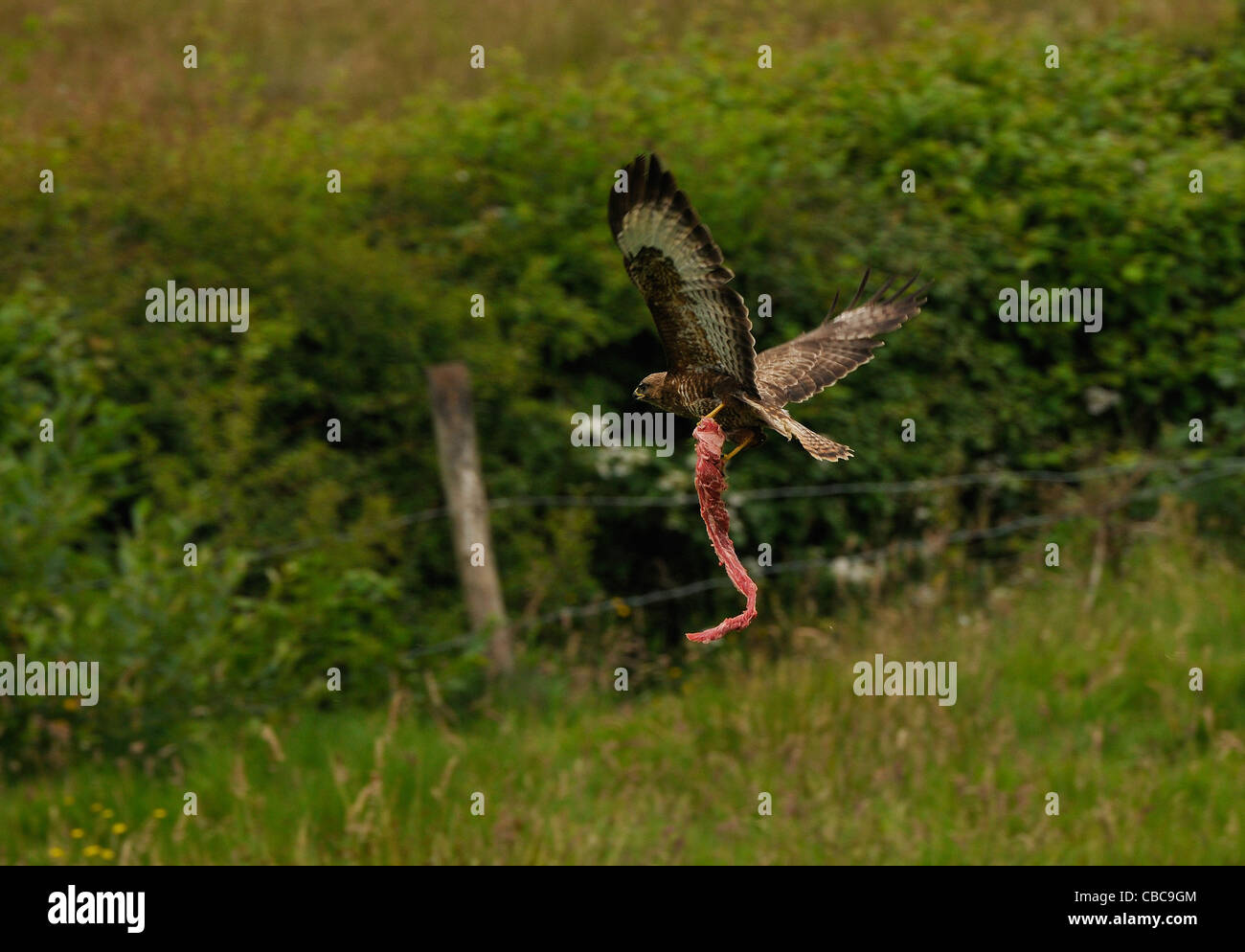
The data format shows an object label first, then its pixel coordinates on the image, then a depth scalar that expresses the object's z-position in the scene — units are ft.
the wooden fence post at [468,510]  39.96
